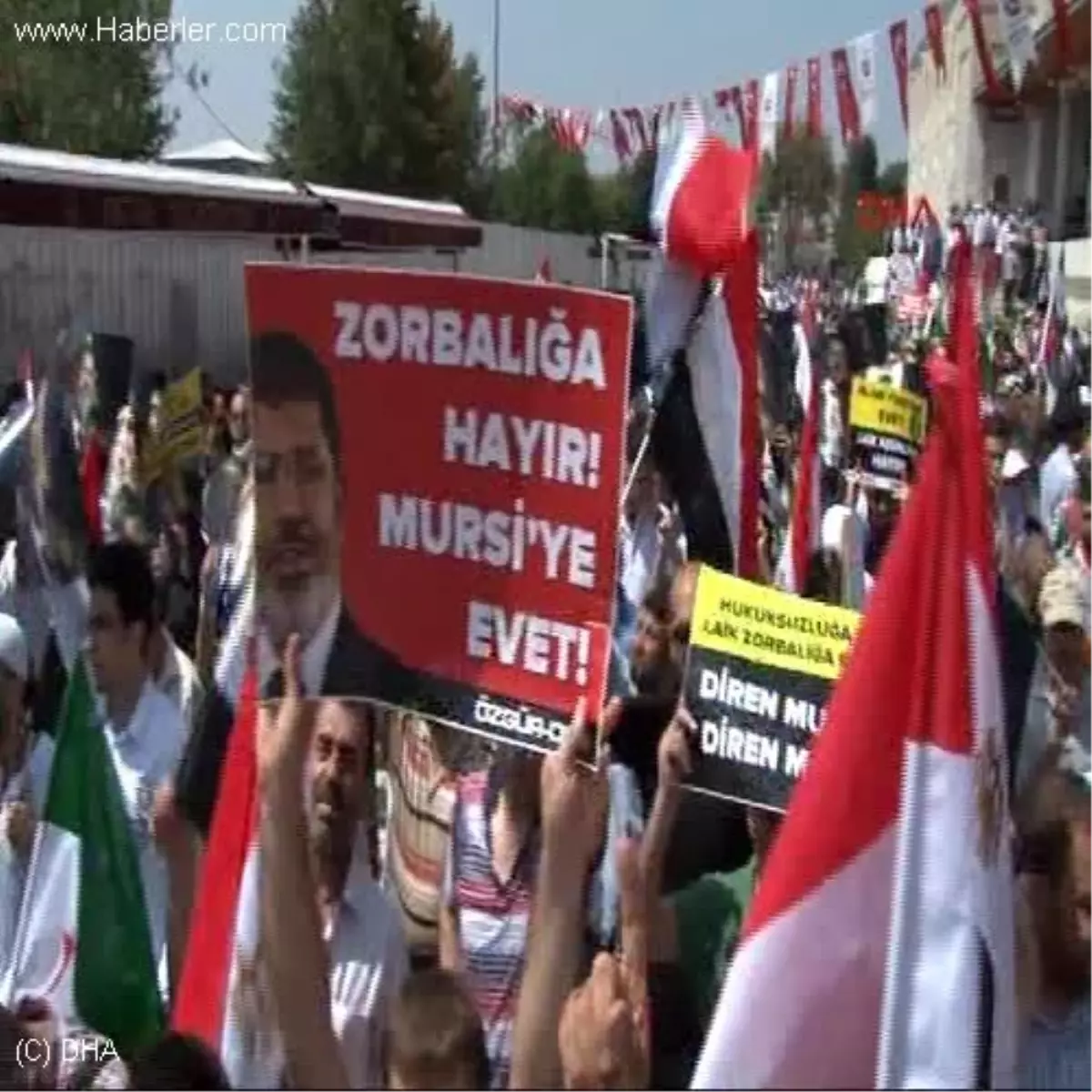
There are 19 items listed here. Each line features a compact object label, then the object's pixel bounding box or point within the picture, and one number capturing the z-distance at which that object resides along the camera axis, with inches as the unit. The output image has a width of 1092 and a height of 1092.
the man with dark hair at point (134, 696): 177.9
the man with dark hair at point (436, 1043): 98.7
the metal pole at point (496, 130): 2113.7
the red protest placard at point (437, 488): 135.8
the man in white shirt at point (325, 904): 114.5
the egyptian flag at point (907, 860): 108.0
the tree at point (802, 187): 2178.9
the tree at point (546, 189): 2443.4
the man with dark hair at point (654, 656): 193.3
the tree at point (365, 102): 1870.1
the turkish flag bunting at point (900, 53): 1291.8
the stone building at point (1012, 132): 1950.1
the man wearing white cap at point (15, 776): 182.1
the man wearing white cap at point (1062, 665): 189.8
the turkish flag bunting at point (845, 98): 1267.2
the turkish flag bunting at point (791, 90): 1334.9
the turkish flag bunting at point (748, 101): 1341.0
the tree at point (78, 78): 1216.2
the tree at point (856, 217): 2048.1
